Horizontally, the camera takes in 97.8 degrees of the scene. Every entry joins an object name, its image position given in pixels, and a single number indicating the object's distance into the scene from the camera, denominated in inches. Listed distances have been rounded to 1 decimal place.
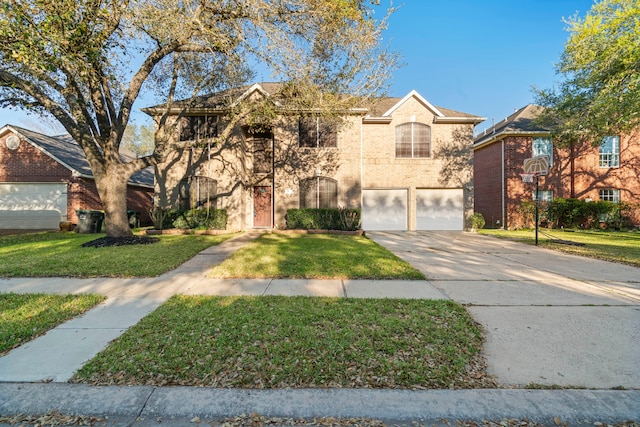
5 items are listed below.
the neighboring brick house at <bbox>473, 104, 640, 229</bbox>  690.8
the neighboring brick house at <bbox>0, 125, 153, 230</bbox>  617.3
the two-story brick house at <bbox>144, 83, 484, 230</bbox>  570.9
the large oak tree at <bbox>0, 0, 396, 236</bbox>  247.1
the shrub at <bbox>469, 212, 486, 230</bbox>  596.7
